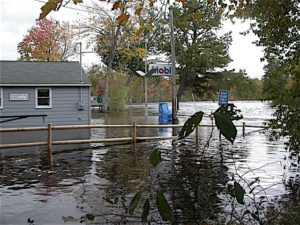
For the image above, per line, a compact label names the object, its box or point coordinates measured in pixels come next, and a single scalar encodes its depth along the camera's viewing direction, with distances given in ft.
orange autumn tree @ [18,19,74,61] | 159.02
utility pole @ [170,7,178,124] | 80.57
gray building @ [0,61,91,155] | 74.23
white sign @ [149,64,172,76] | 88.17
